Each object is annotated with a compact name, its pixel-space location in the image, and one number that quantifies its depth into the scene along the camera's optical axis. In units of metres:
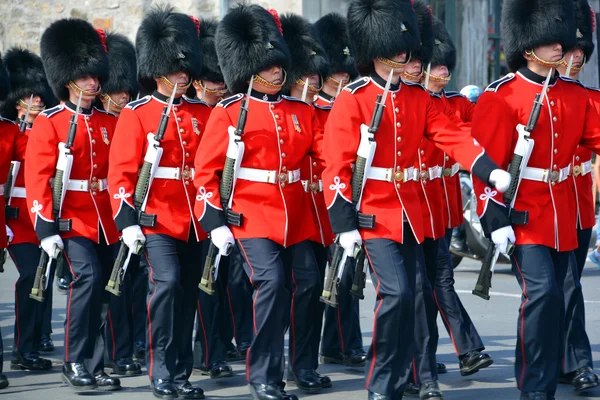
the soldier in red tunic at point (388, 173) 11.80
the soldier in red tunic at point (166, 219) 13.32
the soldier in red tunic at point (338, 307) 14.34
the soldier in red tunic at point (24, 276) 15.38
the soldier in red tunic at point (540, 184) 11.83
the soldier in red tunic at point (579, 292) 13.08
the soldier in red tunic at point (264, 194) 12.64
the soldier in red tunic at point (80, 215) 13.96
